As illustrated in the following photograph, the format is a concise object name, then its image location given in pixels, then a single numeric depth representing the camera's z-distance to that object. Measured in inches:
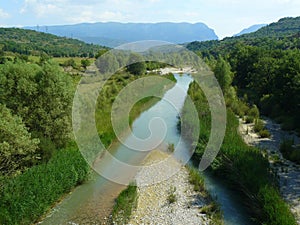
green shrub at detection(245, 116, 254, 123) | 1195.2
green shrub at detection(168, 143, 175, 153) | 952.6
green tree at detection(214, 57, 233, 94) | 1650.0
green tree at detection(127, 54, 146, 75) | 2230.6
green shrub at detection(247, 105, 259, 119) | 1248.8
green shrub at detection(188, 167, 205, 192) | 681.6
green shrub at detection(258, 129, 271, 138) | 995.8
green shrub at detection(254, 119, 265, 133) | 1064.8
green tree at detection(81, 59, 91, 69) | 2909.5
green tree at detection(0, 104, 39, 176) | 575.9
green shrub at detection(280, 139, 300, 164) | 781.3
